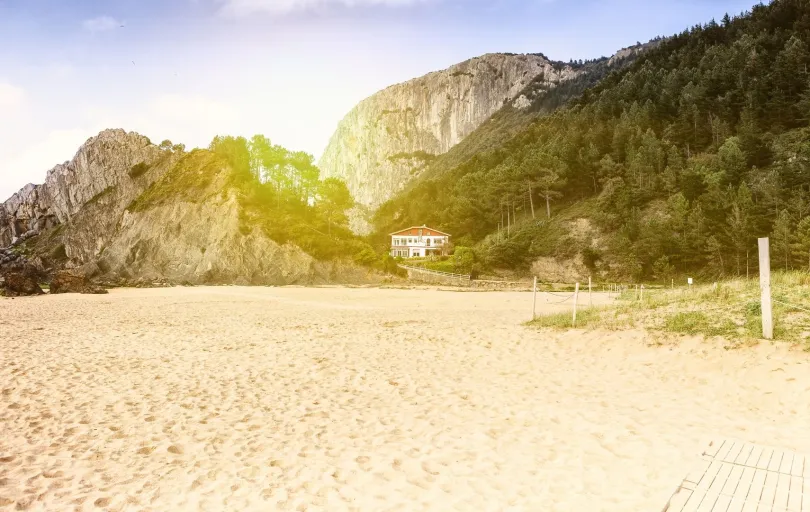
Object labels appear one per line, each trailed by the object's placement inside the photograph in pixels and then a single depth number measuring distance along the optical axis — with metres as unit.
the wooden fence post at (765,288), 8.59
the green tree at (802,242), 38.84
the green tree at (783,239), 41.19
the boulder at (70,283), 33.19
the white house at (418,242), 72.31
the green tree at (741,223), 45.12
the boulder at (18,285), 30.33
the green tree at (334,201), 55.56
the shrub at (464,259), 52.50
